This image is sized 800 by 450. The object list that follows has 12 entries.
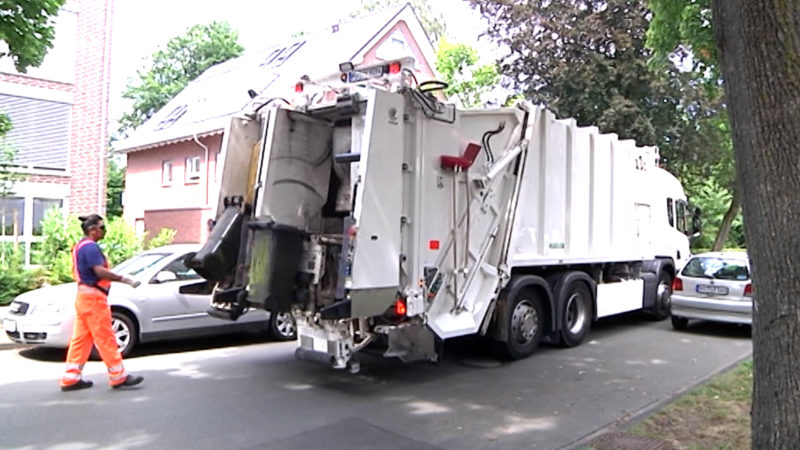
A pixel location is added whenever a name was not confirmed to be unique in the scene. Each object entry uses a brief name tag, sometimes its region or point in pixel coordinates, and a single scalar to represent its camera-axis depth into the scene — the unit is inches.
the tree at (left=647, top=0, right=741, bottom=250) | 311.3
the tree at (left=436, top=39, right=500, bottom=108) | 979.3
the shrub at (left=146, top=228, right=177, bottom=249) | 605.0
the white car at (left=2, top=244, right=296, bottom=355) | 298.0
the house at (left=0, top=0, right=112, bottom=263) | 644.7
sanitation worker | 245.9
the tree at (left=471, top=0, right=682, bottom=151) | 692.1
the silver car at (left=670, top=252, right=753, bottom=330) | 383.6
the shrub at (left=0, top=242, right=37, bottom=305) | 464.7
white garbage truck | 234.4
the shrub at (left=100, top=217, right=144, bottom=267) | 540.7
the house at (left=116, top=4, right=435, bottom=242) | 812.6
